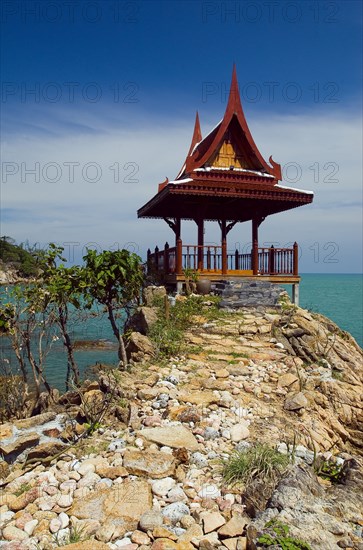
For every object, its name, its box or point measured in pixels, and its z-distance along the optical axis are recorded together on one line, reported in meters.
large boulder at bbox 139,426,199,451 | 5.77
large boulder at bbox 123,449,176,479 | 5.09
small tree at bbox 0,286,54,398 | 10.02
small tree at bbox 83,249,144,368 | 9.53
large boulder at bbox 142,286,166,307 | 12.52
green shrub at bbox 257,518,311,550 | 3.63
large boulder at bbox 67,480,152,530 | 4.37
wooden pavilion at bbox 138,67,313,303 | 13.39
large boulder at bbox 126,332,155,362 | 9.23
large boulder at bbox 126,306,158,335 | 10.90
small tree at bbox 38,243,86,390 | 9.70
